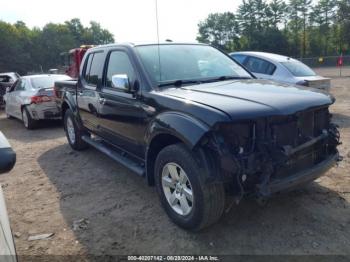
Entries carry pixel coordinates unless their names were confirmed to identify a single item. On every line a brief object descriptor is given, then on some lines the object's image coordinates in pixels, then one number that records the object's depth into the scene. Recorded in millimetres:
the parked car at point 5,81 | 14922
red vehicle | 14859
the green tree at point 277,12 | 64500
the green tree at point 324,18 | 60256
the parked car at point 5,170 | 1929
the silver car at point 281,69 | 8867
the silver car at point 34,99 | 9305
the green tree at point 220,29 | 71200
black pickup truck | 3029
